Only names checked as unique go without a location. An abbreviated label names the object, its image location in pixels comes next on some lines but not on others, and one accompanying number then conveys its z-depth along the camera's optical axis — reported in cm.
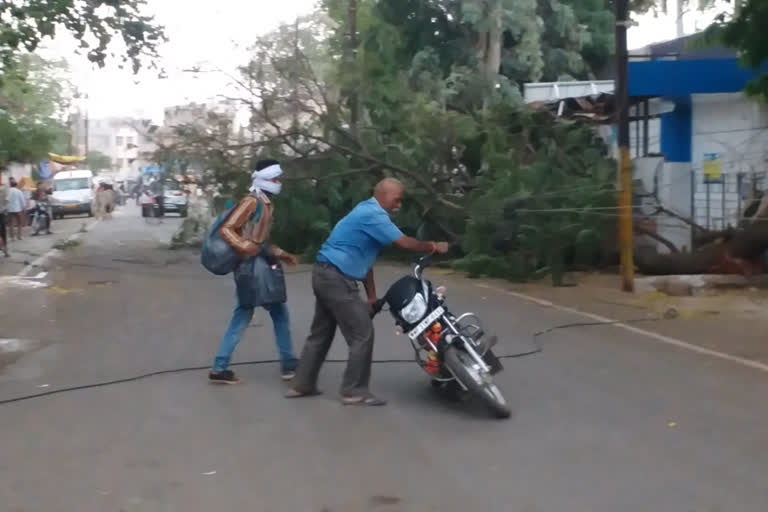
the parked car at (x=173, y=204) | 4859
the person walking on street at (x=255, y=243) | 843
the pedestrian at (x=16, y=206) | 2995
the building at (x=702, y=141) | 1753
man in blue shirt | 774
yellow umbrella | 6288
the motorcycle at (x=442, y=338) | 744
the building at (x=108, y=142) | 11931
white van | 4906
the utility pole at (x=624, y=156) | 1430
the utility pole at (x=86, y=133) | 9338
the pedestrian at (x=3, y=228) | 2429
